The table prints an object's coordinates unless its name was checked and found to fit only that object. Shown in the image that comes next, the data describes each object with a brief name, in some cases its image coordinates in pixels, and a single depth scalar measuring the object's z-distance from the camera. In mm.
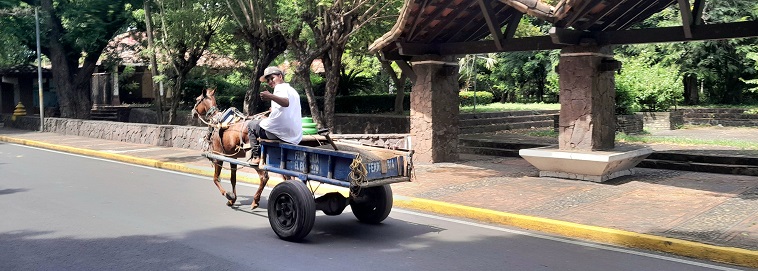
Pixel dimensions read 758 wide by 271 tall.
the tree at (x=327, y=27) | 18109
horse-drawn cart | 7789
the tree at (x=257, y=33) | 19969
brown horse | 9930
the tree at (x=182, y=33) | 22906
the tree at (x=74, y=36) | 26266
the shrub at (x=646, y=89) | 21922
